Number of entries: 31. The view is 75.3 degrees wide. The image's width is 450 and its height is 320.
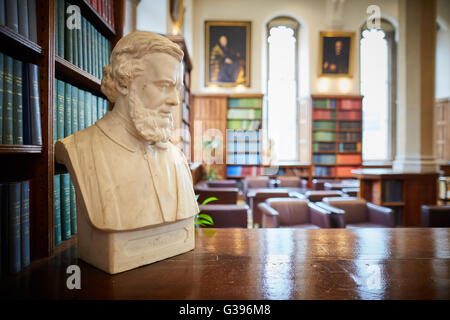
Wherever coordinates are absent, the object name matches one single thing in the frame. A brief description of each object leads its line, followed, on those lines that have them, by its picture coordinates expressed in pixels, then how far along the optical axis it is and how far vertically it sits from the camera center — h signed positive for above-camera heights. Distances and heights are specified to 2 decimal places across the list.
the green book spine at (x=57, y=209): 1.23 -0.23
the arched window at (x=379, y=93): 9.44 +2.04
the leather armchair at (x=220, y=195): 3.93 -0.53
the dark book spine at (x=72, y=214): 1.36 -0.28
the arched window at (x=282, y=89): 9.27 +2.13
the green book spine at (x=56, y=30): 1.28 +0.55
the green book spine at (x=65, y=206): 1.29 -0.22
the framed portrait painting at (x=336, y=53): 8.85 +3.13
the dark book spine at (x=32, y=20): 1.09 +0.51
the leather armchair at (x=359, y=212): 3.12 -0.64
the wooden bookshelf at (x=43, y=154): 1.12 +0.01
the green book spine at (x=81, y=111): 1.44 +0.22
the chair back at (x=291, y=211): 3.32 -0.64
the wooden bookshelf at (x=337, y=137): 8.53 +0.54
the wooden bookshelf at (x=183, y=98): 3.94 +0.95
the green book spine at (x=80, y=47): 1.44 +0.54
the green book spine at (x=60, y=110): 1.28 +0.20
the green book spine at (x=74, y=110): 1.39 +0.22
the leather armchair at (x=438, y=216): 3.09 -0.65
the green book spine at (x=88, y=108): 1.51 +0.25
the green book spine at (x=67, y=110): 1.34 +0.21
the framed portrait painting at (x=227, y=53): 8.77 +3.10
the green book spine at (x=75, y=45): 1.40 +0.53
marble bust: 1.00 -0.02
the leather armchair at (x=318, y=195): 4.37 -0.60
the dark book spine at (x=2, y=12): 0.97 +0.48
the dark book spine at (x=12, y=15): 1.00 +0.49
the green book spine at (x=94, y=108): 1.58 +0.26
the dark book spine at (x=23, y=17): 1.04 +0.50
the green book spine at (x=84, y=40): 1.46 +0.59
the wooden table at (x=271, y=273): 0.90 -0.42
